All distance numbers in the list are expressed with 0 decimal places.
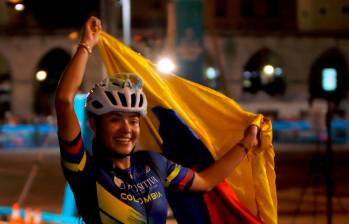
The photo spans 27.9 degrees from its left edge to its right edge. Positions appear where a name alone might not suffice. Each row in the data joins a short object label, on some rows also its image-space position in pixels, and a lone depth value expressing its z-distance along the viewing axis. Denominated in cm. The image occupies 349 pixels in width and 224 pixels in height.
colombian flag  390
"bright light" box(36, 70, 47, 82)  4976
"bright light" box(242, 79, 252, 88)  5418
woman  302
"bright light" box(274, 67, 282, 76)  5442
